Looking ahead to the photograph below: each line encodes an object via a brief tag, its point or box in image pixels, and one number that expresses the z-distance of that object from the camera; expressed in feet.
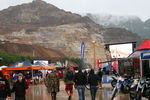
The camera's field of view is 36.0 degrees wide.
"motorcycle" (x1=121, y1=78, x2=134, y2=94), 39.54
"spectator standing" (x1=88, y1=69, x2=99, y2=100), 32.96
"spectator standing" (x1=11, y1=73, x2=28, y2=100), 23.71
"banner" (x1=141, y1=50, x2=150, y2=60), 35.75
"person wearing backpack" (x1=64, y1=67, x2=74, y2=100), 34.01
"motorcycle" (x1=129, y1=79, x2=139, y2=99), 34.54
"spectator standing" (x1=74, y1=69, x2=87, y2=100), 32.68
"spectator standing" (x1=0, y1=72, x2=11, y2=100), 23.18
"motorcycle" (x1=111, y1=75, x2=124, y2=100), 35.09
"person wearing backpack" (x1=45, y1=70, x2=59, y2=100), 31.60
